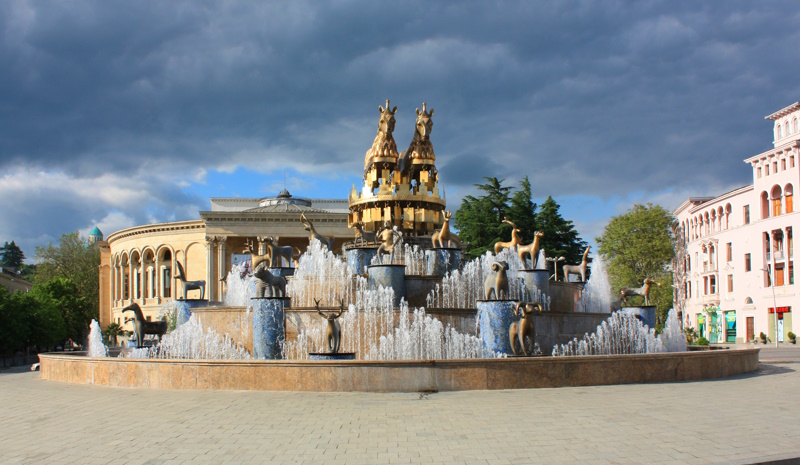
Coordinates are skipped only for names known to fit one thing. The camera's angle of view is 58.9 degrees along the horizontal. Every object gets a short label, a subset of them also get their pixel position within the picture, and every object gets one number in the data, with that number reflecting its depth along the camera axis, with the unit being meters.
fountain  14.62
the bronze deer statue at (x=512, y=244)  24.33
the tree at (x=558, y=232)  49.56
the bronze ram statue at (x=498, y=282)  18.42
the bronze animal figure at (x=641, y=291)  23.97
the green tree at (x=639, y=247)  63.62
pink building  53.78
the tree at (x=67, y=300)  54.41
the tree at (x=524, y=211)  49.28
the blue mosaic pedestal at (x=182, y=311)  24.11
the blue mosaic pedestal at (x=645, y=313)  22.70
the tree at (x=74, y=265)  81.56
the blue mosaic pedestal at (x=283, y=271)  26.20
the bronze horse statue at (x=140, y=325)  21.38
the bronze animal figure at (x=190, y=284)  27.16
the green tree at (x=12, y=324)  35.84
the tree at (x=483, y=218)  49.38
